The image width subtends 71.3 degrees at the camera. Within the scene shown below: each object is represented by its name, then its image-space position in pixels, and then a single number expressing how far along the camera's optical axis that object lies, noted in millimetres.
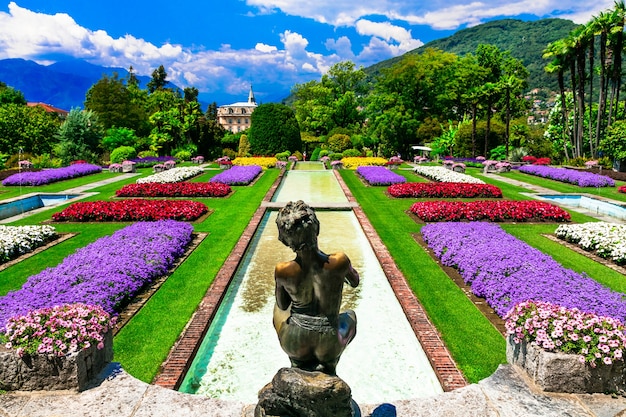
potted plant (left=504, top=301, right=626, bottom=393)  4766
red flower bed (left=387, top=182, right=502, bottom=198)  20281
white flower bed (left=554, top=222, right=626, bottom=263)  10977
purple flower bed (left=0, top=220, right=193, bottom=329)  7492
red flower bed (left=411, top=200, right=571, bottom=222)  15359
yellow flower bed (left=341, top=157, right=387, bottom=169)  35469
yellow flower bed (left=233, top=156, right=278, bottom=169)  36981
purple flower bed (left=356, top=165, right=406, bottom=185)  24156
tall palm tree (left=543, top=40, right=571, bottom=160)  36719
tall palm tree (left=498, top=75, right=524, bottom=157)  39172
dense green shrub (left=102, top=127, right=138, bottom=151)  42438
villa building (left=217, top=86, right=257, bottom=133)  159500
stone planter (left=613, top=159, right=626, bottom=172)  30573
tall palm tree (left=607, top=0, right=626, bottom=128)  31703
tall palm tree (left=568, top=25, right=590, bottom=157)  34000
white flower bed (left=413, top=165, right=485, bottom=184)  24969
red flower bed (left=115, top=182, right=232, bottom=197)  20578
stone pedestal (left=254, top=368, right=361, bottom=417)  3621
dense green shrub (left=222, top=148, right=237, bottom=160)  49359
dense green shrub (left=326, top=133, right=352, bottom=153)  46906
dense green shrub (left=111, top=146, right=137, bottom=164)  38031
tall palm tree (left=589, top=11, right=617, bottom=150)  32031
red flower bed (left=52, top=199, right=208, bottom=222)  15375
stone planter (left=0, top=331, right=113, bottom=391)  4766
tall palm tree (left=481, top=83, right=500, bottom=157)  40781
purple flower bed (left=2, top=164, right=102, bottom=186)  24938
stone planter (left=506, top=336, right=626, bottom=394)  4777
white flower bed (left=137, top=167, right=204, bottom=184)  25016
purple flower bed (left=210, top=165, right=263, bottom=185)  24797
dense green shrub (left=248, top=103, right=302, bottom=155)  46469
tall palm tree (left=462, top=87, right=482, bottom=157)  40734
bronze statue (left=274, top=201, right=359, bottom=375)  3721
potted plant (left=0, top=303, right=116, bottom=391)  4762
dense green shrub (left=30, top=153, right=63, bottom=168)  32938
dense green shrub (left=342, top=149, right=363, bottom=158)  42462
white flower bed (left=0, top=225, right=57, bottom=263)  11185
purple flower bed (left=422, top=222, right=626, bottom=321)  7555
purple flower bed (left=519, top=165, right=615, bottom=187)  24766
